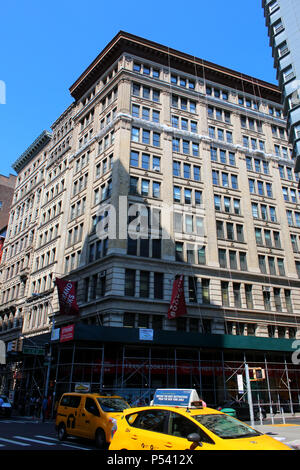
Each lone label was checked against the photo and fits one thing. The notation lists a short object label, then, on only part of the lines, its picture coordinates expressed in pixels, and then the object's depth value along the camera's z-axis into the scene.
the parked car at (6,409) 26.48
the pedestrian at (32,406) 30.04
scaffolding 27.62
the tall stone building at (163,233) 30.47
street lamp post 28.22
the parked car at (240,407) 24.51
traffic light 18.97
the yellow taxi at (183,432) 6.47
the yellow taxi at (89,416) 12.73
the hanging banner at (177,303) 31.12
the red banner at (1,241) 65.54
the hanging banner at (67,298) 32.56
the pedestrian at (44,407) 24.96
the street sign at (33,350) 29.81
